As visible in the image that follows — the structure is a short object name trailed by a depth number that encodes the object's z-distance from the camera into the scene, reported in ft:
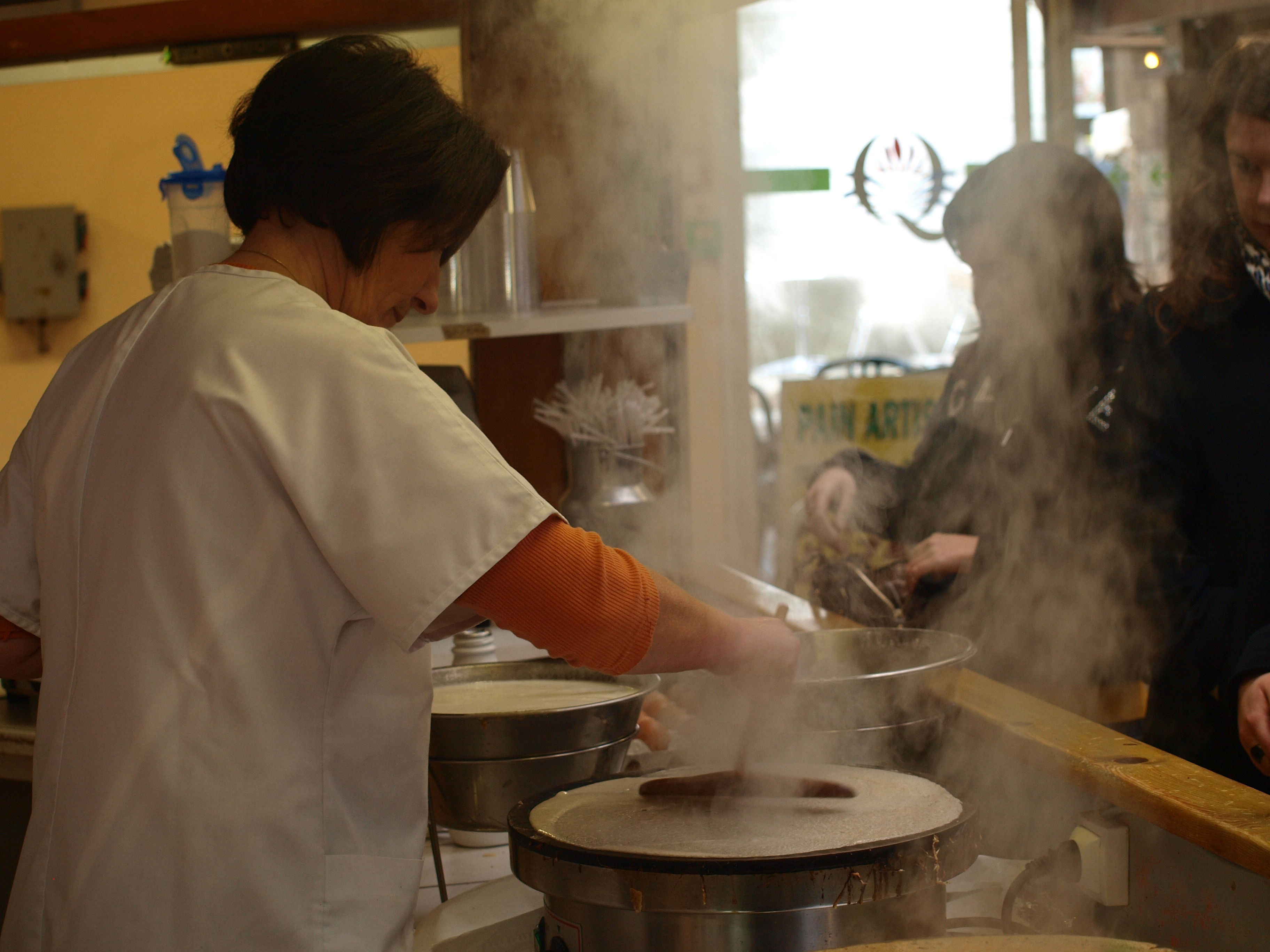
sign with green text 13.74
